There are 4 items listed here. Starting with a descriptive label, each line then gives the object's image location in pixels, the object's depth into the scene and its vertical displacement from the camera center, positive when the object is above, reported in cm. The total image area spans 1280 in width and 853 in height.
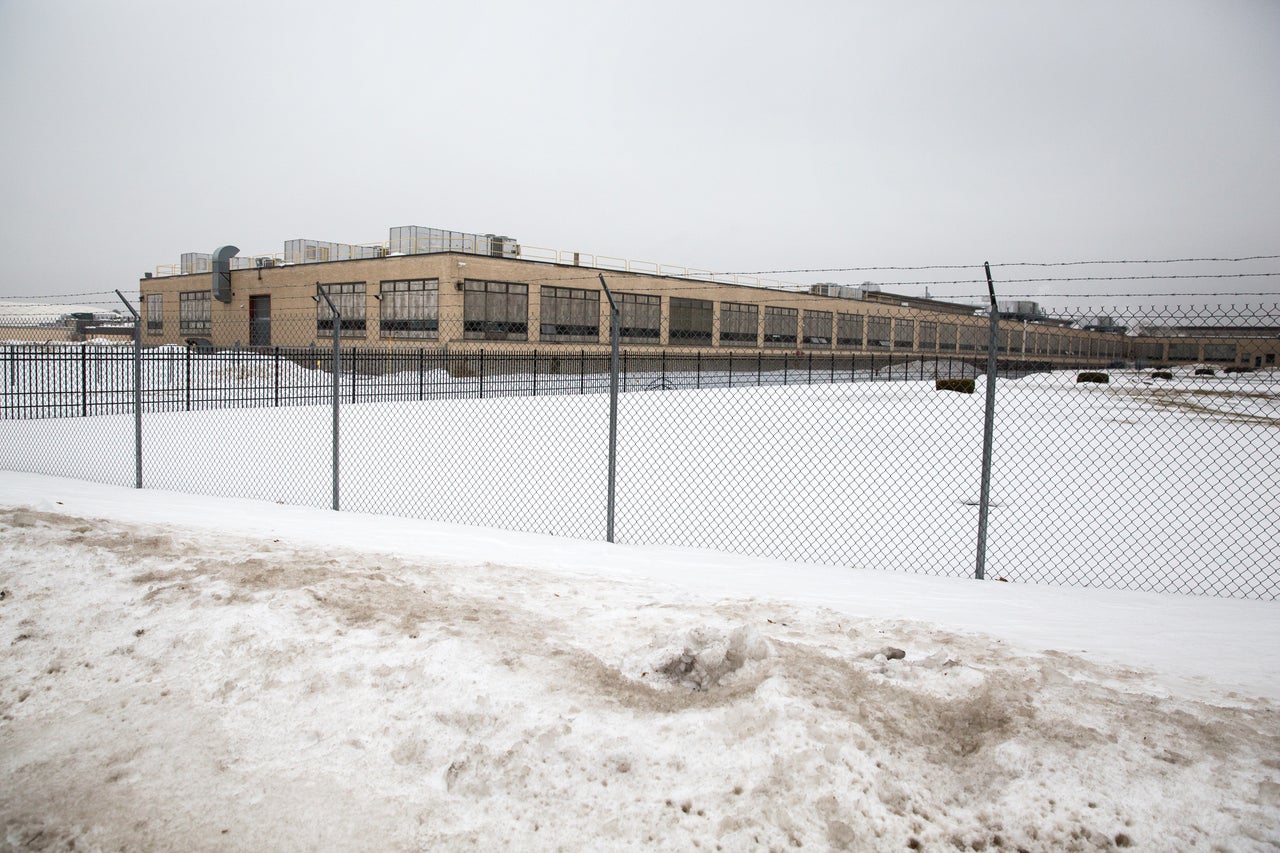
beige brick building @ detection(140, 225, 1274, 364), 4319 +412
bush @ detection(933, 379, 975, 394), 2850 -17
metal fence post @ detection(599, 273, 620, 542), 713 -35
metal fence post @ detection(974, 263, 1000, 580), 610 -41
